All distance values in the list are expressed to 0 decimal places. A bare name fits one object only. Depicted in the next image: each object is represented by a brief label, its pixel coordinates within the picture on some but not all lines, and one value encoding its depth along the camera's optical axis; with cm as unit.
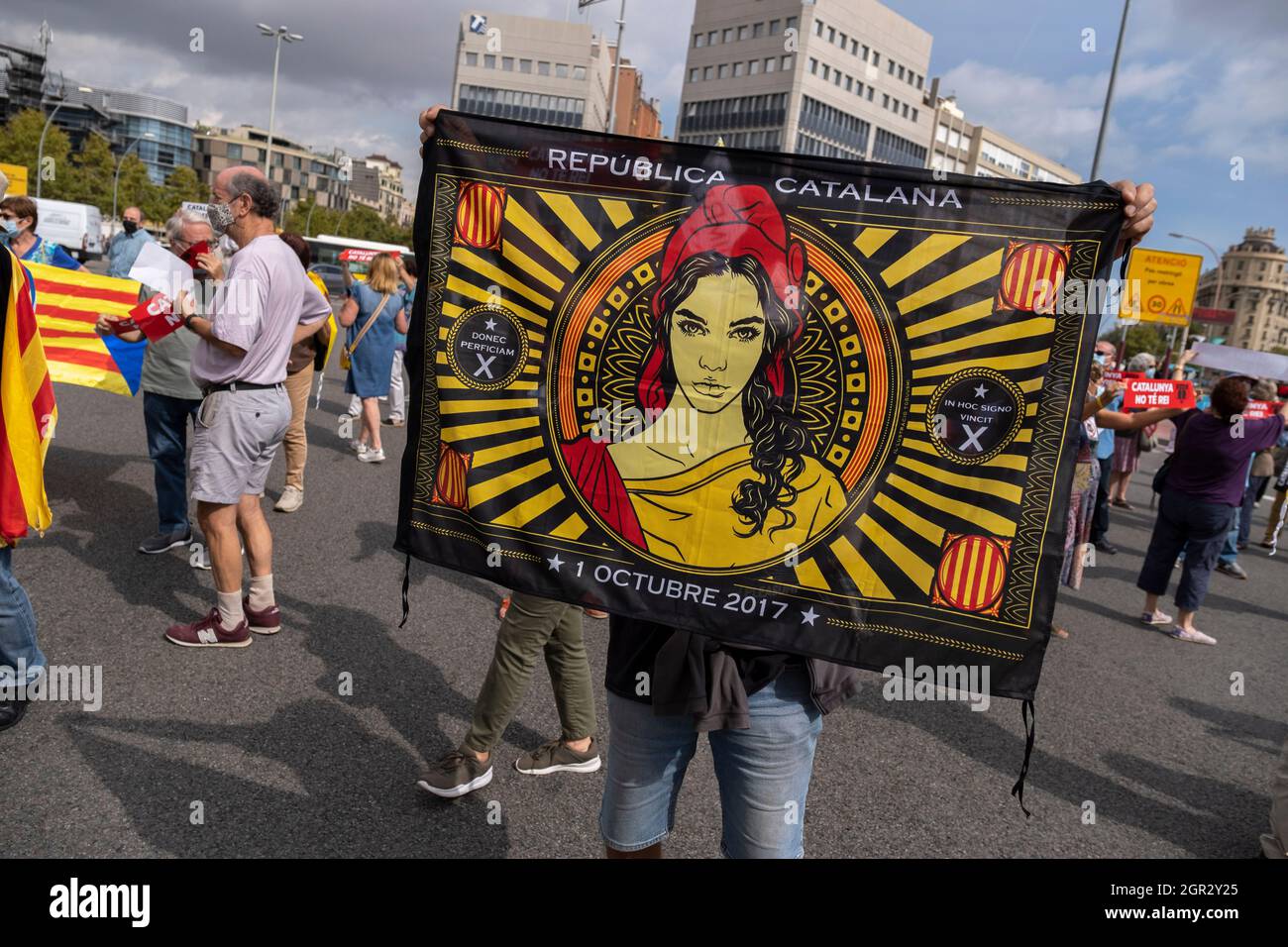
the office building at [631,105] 9131
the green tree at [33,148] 5019
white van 2752
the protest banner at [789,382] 202
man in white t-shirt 392
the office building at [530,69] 7488
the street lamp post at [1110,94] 1772
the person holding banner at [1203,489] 621
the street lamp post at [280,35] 3567
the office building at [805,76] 6688
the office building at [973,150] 8406
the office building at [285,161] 12231
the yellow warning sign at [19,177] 1156
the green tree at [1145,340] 9503
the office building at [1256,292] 13225
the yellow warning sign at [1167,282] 1429
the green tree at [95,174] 5469
